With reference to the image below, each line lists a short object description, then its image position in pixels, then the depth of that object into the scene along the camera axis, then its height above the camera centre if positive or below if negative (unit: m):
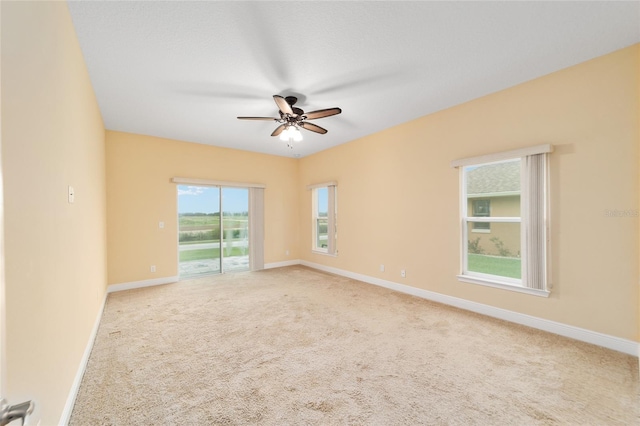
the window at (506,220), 2.78 -0.08
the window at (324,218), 5.60 -0.10
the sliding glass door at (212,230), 5.28 -0.32
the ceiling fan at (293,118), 2.92 +1.18
